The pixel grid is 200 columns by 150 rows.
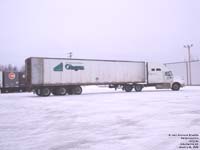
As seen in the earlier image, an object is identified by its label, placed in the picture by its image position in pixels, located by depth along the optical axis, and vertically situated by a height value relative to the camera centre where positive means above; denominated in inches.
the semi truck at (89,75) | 775.4 +18.6
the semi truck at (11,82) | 1136.5 -9.3
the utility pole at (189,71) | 1775.4 +67.0
